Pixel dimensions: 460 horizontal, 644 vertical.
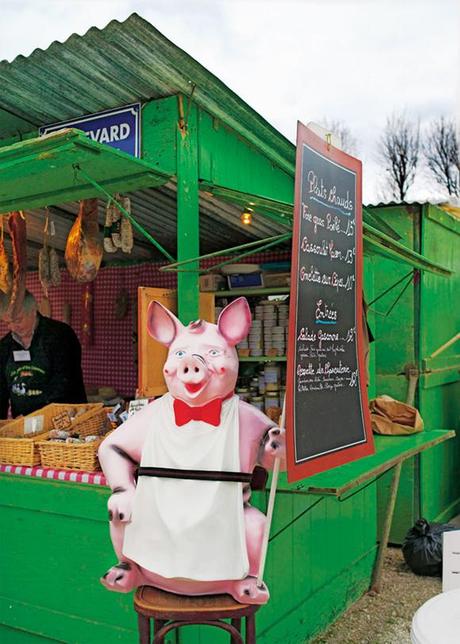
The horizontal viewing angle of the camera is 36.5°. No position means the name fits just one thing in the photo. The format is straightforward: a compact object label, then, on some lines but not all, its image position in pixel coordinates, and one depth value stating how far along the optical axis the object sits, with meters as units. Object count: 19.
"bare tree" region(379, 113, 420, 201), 23.23
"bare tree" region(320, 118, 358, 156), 23.72
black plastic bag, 5.63
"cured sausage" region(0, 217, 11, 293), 4.48
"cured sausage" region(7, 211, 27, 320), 4.46
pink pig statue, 2.57
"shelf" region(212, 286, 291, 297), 5.94
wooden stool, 2.56
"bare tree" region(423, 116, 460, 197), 22.42
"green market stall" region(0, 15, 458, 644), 3.31
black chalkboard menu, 2.78
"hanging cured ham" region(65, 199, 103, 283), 4.05
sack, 4.93
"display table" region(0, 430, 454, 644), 3.52
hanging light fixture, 4.46
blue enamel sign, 3.75
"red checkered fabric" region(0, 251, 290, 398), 7.19
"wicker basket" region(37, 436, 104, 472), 3.56
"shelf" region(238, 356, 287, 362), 5.84
